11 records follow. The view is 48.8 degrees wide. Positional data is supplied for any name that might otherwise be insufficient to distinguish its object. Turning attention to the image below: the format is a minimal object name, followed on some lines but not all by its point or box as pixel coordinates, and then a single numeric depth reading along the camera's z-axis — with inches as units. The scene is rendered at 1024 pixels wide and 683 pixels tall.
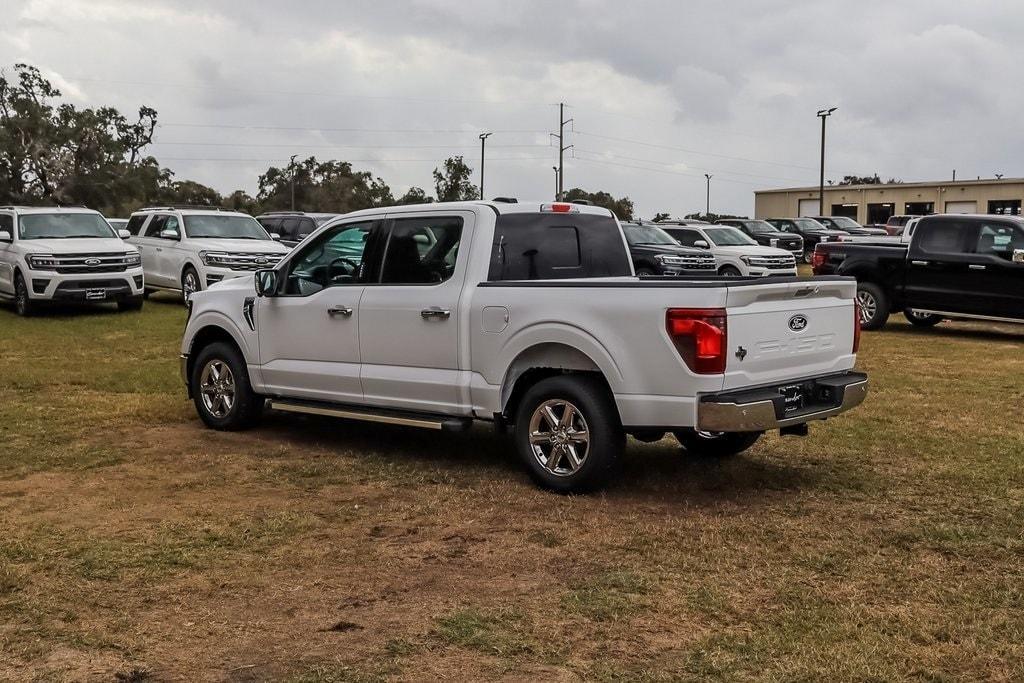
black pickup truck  624.4
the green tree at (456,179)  3061.0
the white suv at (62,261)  740.0
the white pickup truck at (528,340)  257.1
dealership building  2810.0
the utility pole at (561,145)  2977.4
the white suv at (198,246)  800.3
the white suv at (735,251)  1008.2
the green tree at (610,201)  3289.4
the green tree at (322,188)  3420.3
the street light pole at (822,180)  2723.9
